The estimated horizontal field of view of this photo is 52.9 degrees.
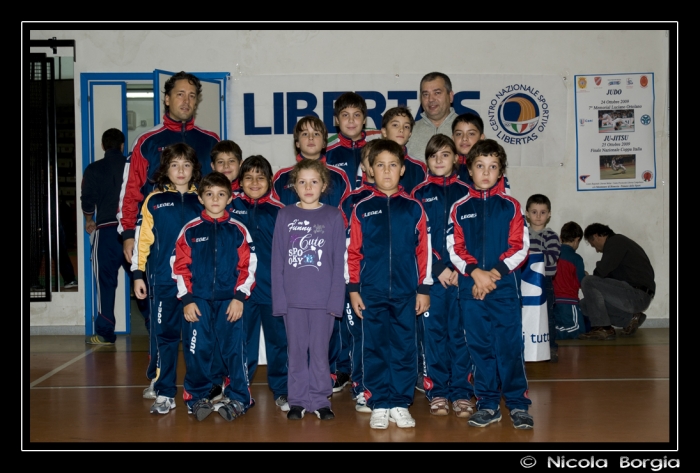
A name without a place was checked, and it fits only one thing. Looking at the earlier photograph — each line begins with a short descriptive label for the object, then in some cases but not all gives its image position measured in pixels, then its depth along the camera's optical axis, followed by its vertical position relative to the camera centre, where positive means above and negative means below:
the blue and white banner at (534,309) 5.18 -0.68
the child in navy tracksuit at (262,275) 4.11 -0.32
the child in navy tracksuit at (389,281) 3.71 -0.33
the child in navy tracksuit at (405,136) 4.33 +0.52
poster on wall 7.03 +0.88
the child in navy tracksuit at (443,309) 3.97 -0.52
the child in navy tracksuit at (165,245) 4.02 -0.14
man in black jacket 6.64 -0.68
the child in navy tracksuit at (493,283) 3.69 -0.35
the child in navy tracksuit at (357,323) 3.88 -0.60
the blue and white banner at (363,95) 6.91 +1.16
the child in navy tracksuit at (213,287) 3.86 -0.36
